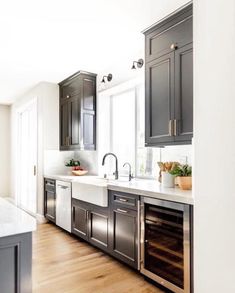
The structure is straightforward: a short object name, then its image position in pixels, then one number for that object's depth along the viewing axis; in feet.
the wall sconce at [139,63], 10.71
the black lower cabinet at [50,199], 14.19
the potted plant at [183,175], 7.89
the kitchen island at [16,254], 3.71
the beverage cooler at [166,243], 6.58
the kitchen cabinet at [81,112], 13.78
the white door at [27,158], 17.67
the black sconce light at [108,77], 12.88
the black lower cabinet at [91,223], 9.90
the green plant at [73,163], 15.74
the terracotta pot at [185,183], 7.88
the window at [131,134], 11.72
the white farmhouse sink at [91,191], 9.71
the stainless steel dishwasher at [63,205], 12.58
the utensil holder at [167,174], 8.59
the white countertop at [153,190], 6.74
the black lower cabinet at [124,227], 8.30
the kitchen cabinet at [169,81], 7.68
